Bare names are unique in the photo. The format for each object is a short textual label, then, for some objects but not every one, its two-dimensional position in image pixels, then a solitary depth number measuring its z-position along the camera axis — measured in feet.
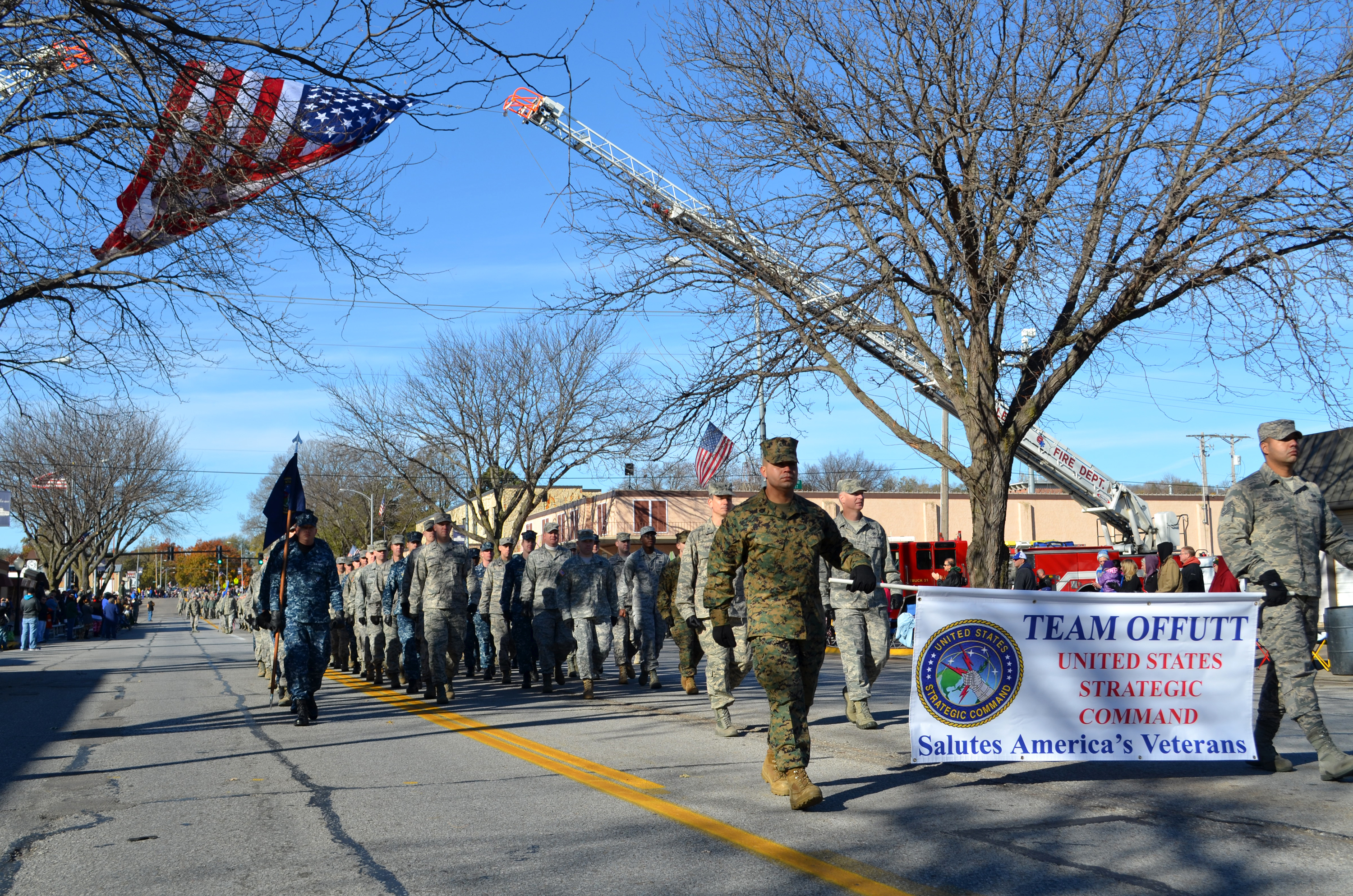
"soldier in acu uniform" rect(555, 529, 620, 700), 44.27
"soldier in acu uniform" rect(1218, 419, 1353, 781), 22.56
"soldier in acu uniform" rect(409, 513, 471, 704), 42.55
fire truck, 43.88
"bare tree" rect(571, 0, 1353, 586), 39.06
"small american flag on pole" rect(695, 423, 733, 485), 53.62
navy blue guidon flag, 47.52
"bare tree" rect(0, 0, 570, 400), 24.56
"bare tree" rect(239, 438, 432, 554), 224.74
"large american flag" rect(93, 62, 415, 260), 28.04
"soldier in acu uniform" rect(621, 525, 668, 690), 48.34
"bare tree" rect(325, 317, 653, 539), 136.77
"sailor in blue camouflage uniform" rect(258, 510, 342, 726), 36.60
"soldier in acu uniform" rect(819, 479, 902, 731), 31.60
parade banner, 22.77
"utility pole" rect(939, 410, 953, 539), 116.98
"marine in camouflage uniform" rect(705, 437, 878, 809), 20.84
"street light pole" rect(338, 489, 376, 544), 200.79
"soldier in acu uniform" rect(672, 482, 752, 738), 31.86
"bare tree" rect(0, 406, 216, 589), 158.71
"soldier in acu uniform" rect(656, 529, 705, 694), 39.14
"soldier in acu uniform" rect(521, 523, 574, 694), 45.78
